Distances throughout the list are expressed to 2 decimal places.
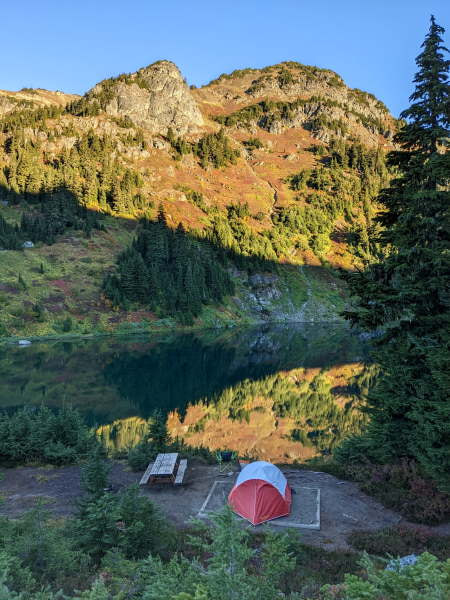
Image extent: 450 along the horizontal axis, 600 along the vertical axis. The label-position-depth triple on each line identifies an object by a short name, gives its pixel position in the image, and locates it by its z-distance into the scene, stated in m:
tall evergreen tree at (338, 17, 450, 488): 12.48
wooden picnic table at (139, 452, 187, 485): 15.82
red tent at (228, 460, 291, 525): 12.56
